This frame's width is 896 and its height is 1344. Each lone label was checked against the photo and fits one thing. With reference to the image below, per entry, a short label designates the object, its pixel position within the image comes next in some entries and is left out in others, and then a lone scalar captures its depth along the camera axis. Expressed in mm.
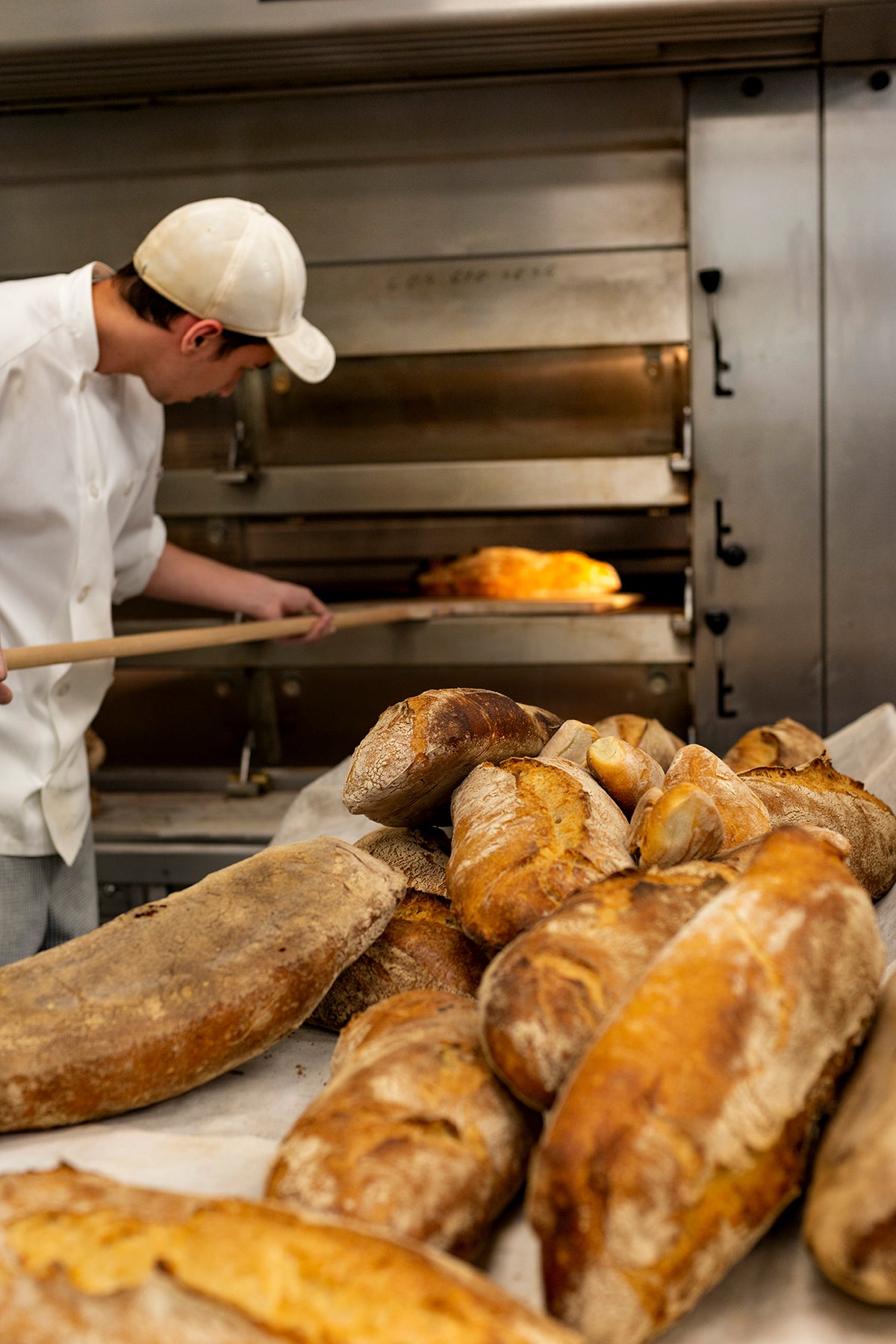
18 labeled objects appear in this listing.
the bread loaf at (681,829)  873
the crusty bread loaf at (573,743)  1166
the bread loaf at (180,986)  818
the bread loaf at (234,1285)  490
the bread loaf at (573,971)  652
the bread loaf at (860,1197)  557
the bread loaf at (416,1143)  602
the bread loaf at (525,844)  861
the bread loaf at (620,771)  1077
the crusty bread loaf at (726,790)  1003
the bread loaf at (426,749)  1061
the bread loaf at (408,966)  954
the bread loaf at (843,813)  1124
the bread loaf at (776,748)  1467
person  1752
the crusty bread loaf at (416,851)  1122
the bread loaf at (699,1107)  550
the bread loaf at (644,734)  1414
